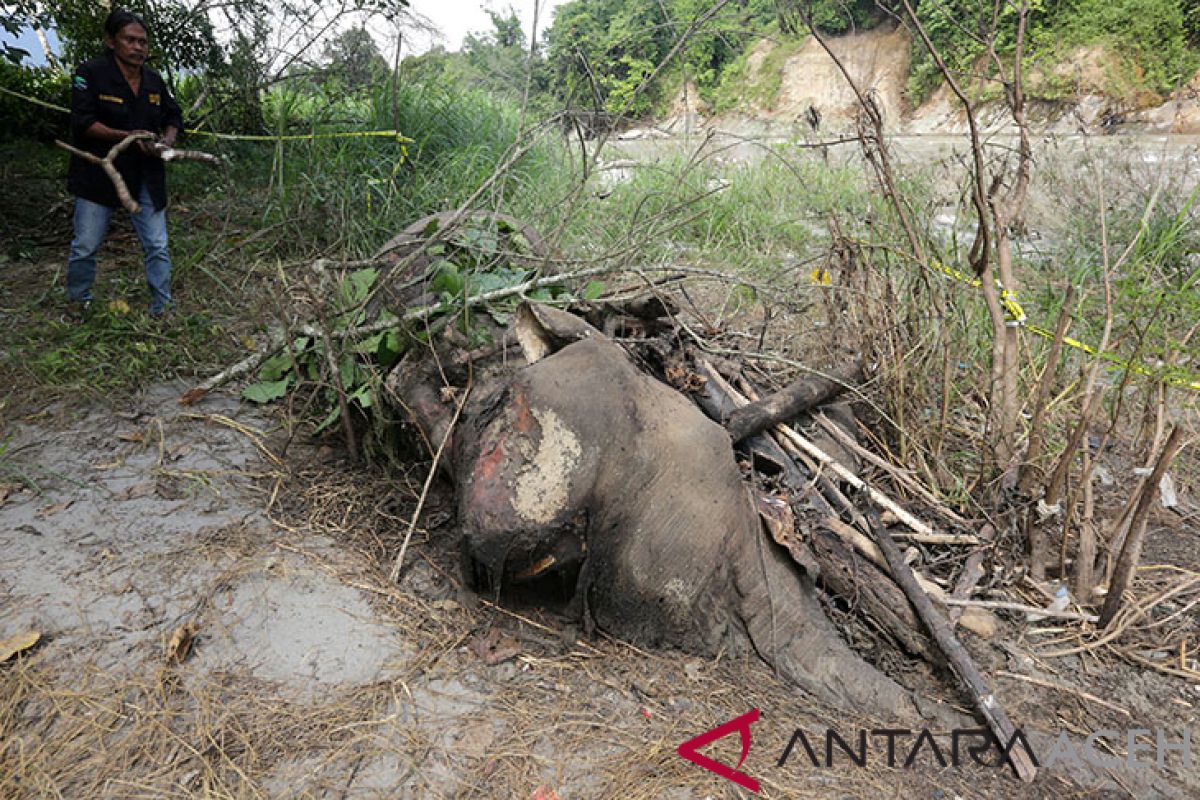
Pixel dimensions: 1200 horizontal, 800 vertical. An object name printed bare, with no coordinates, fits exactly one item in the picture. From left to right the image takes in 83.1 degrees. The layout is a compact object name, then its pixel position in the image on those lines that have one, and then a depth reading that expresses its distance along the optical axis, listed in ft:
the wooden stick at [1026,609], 7.00
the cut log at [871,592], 6.95
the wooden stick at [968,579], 7.13
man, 10.30
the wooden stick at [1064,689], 6.26
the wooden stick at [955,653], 5.71
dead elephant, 6.21
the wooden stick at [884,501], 7.82
